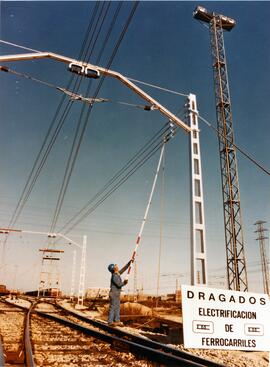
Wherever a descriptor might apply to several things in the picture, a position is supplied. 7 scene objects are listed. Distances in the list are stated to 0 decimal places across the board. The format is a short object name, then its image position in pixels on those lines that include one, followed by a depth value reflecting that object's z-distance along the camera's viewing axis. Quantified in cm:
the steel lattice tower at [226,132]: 2375
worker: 978
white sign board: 505
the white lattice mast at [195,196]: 770
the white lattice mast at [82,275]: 2502
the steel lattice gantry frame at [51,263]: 3428
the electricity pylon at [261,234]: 4873
